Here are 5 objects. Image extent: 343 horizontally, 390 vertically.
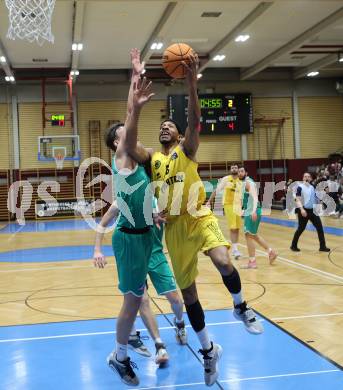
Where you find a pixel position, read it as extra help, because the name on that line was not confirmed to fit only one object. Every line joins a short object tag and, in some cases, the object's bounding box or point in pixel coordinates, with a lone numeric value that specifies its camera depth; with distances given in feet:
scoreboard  77.46
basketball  12.67
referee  34.45
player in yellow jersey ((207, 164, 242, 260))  32.40
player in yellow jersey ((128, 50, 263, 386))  12.78
